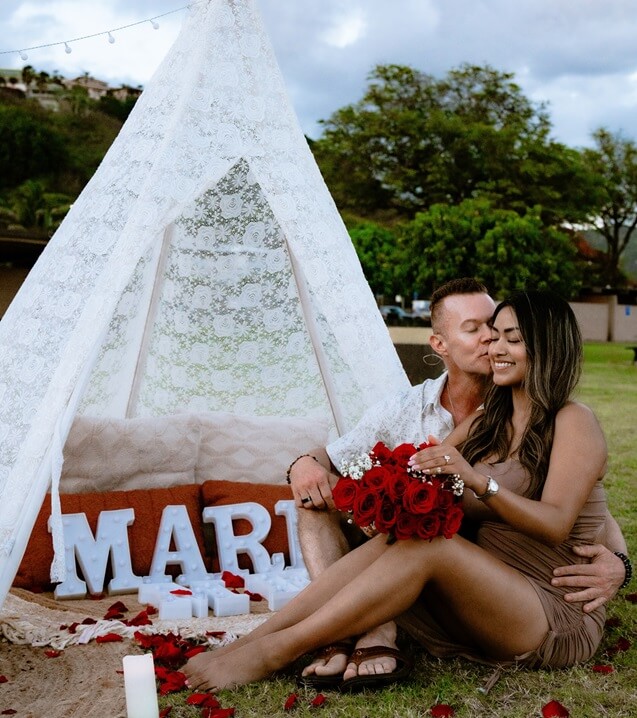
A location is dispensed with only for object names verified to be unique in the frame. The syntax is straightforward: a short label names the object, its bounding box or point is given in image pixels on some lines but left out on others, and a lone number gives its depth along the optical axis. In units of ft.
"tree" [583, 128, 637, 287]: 120.98
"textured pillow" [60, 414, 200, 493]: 14.42
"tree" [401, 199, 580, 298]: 79.77
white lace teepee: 11.16
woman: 8.79
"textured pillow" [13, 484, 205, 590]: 13.14
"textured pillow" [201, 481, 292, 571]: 14.35
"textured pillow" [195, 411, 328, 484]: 15.37
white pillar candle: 7.40
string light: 14.30
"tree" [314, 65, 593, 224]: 99.14
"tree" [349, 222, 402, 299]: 90.07
